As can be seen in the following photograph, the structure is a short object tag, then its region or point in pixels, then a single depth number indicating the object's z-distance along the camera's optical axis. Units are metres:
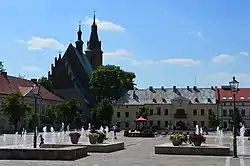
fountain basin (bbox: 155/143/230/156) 25.08
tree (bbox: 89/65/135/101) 97.81
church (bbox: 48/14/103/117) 106.12
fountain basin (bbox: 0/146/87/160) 21.15
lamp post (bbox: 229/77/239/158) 25.11
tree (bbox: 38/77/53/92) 102.95
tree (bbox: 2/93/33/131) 66.56
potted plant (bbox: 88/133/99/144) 28.12
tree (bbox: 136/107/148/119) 80.74
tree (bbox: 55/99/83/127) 84.88
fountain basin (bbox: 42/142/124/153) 26.27
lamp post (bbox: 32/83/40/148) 29.25
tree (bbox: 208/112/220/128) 82.62
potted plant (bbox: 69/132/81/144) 27.82
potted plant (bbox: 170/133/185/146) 26.88
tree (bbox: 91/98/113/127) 88.25
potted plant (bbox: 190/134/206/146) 26.16
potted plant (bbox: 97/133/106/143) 28.81
